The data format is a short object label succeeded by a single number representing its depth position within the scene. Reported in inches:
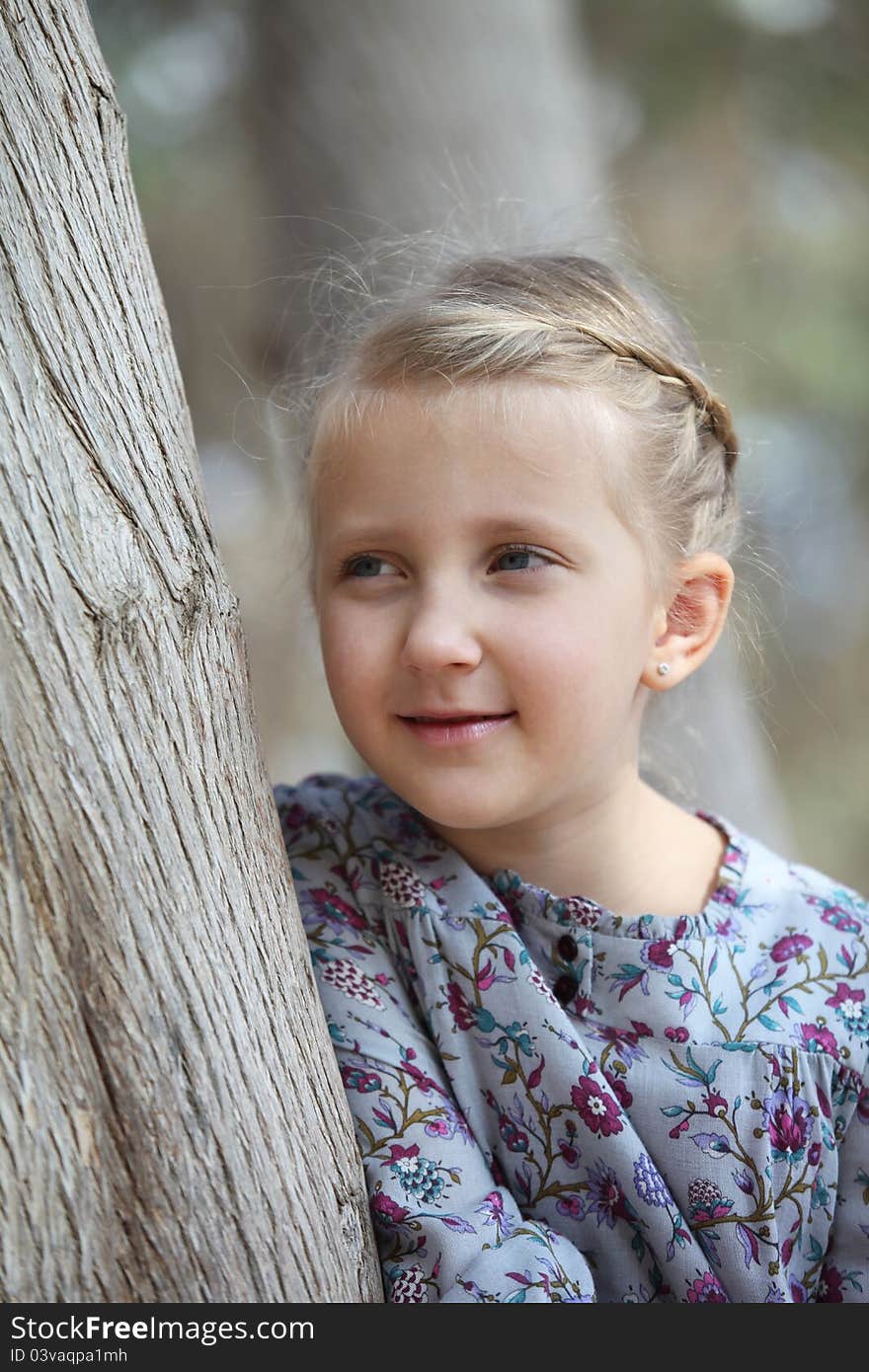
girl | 51.2
